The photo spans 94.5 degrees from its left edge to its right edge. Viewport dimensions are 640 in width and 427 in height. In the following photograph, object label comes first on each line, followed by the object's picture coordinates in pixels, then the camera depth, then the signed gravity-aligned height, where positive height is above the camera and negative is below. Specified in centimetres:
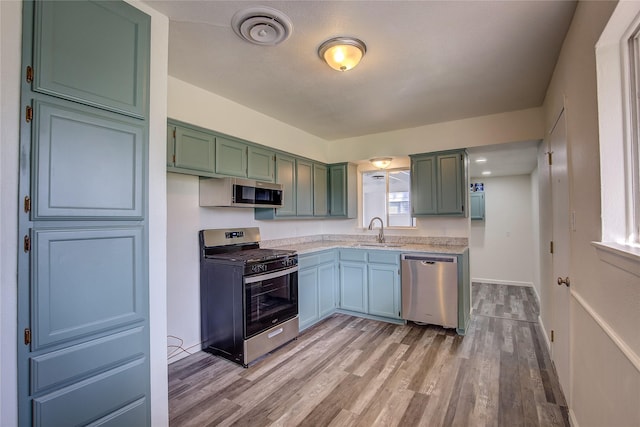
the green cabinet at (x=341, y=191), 454 +41
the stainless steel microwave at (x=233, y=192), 283 +26
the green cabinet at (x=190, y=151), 246 +60
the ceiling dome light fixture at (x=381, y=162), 421 +81
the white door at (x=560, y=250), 208 -27
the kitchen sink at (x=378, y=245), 401 -39
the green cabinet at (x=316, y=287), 339 -85
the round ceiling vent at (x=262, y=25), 179 +123
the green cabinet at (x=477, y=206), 596 +22
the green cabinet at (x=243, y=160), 288 +62
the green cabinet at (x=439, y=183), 369 +44
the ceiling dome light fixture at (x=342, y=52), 204 +118
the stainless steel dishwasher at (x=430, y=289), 334 -84
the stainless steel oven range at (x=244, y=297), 266 -77
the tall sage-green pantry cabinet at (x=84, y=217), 125 +1
